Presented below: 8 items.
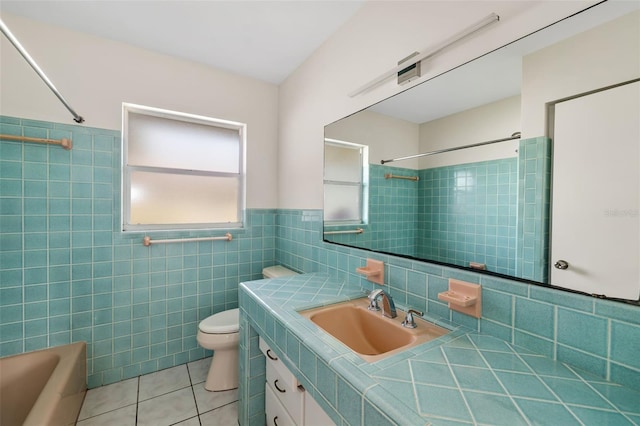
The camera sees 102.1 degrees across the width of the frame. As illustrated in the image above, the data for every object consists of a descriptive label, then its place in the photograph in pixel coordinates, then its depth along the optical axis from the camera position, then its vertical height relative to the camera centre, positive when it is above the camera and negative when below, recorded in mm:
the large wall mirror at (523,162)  708 +186
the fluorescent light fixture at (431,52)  949 +699
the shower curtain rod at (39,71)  867 +609
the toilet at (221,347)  1849 -1002
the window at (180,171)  2082 +333
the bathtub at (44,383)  1377 -1029
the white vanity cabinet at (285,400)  951 -806
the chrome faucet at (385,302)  1171 -424
